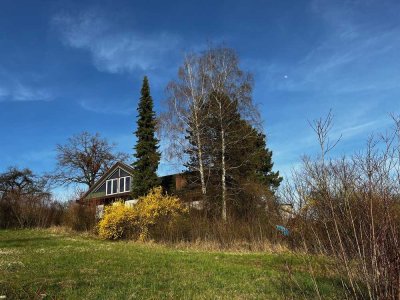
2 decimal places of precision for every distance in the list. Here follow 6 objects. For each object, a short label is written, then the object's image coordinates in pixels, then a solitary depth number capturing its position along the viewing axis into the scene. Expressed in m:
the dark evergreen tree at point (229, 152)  27.38
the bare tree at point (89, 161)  54.06
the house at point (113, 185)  43.90
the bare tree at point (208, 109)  27.86
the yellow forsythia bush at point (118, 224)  22.16
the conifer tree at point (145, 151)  32.47
